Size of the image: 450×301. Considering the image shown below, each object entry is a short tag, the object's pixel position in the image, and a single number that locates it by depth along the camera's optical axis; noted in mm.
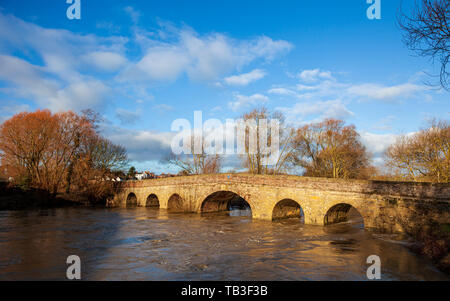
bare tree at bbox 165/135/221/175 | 32750
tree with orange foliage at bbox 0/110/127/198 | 27703
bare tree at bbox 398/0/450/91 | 7332
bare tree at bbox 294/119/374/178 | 28688
